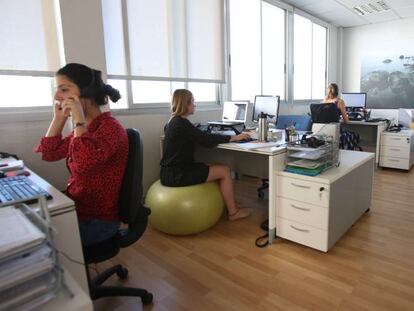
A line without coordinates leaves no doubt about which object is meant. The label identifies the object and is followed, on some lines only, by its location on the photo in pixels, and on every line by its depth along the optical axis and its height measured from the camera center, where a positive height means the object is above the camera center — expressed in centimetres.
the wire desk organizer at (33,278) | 61 -36
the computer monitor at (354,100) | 508 +3
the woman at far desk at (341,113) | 409 -17
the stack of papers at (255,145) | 225 -32
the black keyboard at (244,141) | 247 -31
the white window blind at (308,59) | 537 +86
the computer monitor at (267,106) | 295 -2
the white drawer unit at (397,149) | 410 -71
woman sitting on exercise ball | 235 -31
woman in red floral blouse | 126 -18
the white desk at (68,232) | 96 -40
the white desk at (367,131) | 443 -51
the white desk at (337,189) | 201 -65
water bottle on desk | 254 -21
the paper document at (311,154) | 205 -36
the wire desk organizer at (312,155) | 205 -38
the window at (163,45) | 273 +65
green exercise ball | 229 -80
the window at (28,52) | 208 +45
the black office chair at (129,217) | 132 -55
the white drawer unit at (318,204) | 197 -72
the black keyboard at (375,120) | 453 -30
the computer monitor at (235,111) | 303 -6
